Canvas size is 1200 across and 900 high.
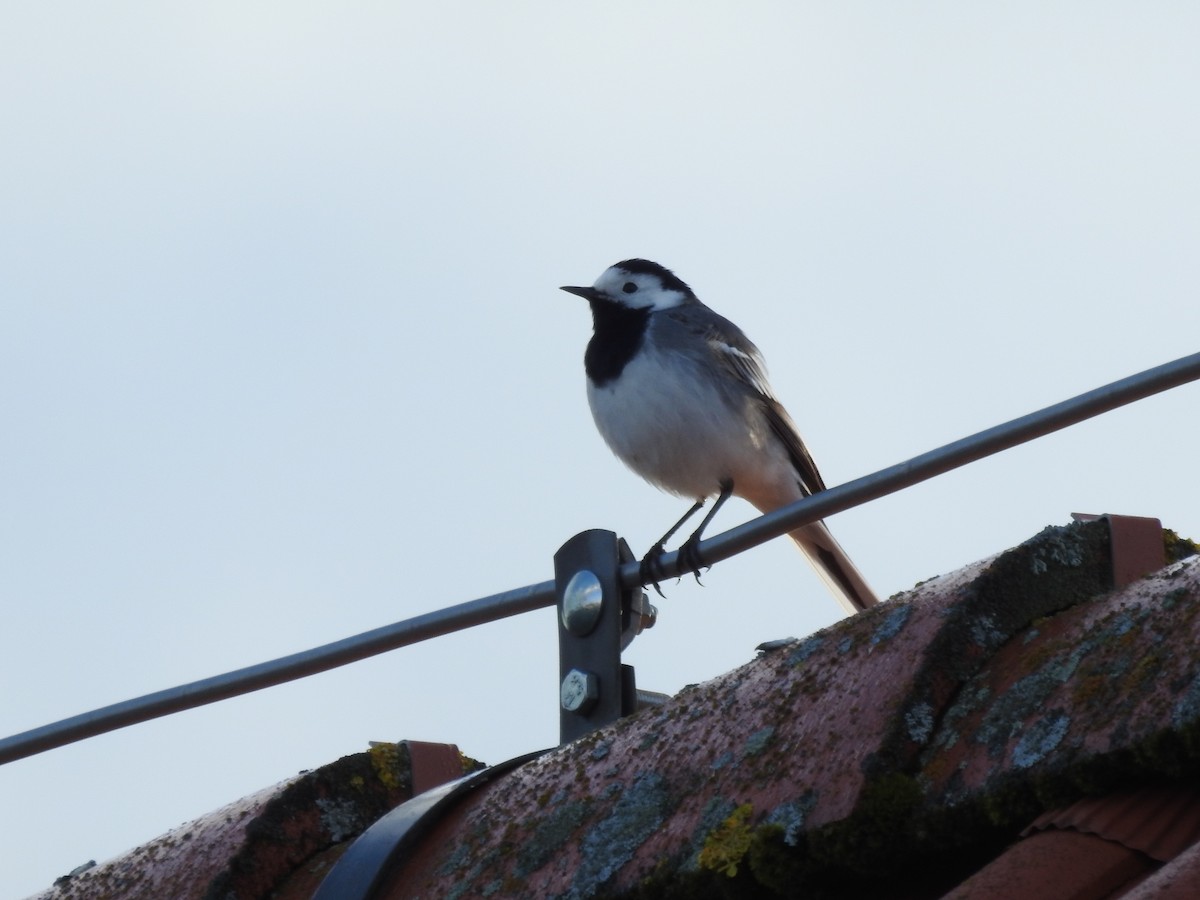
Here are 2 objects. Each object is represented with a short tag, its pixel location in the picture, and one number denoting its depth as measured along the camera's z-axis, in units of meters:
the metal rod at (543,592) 6.22
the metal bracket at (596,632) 7.24
